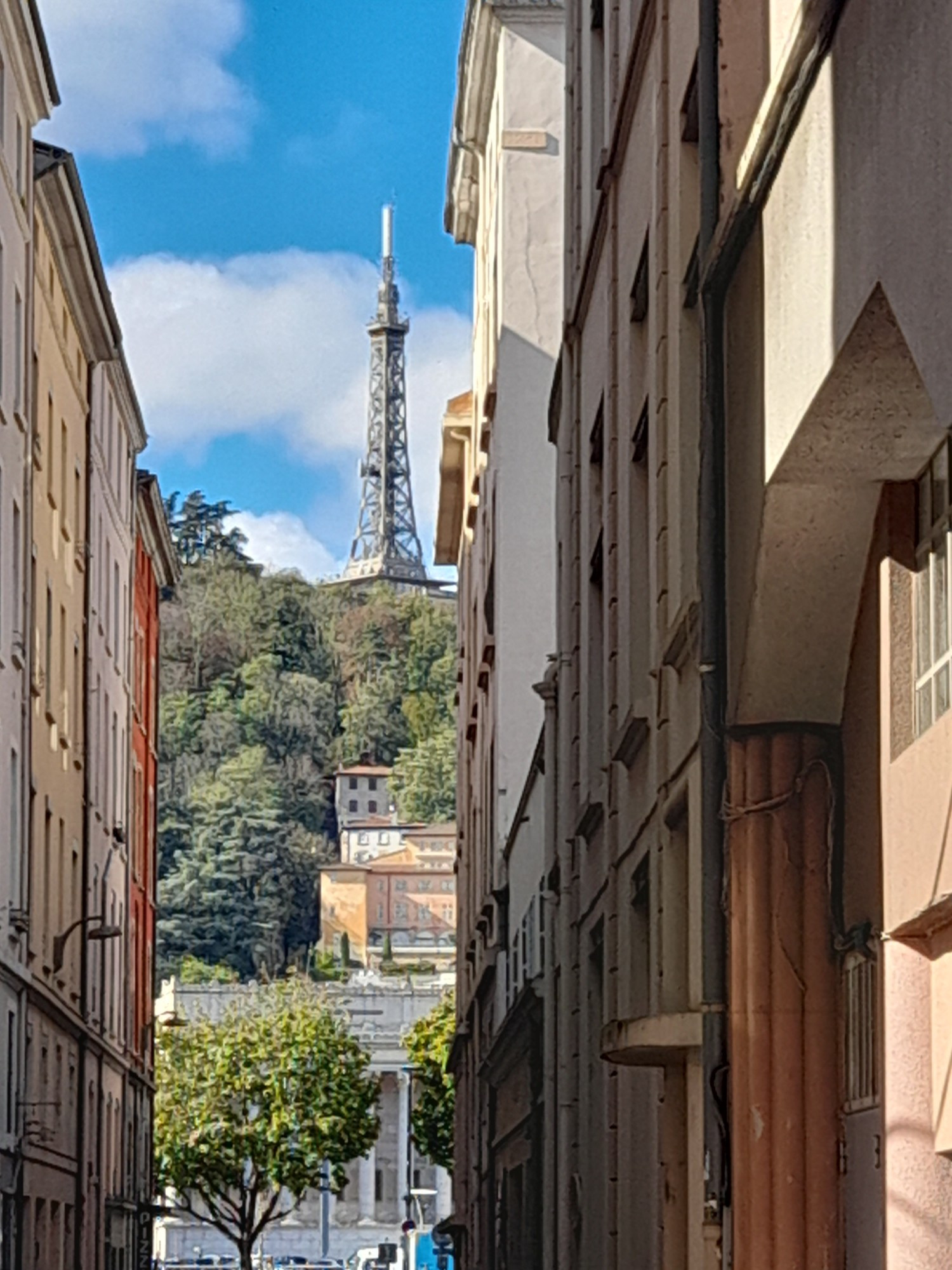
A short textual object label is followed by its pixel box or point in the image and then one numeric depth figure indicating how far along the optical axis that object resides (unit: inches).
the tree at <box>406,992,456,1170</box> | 3203.7
